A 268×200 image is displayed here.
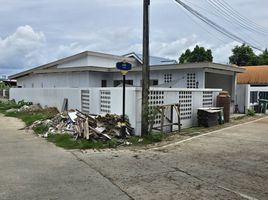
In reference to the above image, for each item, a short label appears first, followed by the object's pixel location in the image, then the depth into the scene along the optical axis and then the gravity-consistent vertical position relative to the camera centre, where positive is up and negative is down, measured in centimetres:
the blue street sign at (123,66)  691 +93
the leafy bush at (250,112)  1380 -109
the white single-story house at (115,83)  830 +81
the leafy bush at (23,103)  1553 -68
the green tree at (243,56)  3402 +628
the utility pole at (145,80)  724 +50
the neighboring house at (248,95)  1508 +1
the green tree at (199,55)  3163 +600
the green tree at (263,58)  3343 +597
